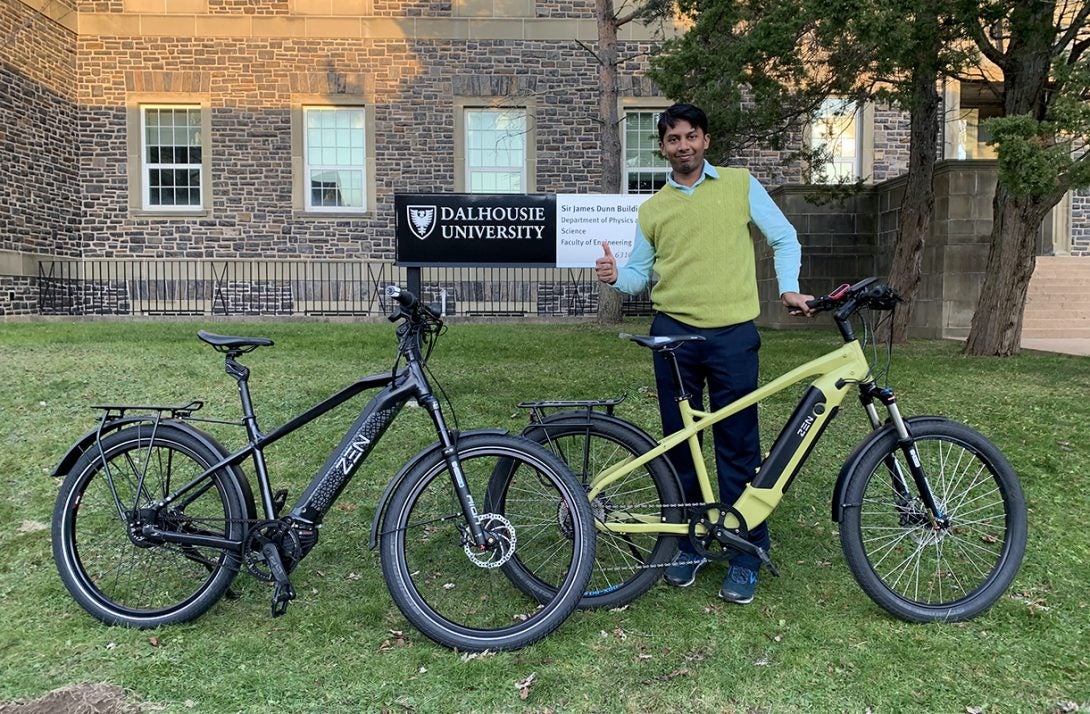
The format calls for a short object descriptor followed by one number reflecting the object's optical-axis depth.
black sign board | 7.10
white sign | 7.88
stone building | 17.53
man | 3.06
